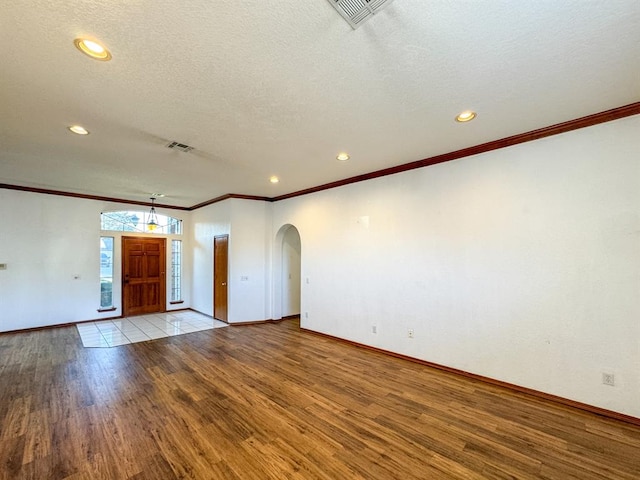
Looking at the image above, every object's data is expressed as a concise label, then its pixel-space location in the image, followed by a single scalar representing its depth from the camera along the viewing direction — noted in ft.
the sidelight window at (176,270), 25.41
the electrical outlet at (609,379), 8.61
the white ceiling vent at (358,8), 4.91
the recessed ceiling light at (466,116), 8.81
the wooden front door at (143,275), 22.90
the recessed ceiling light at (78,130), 9.62
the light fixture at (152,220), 22.93
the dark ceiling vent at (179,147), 11.14
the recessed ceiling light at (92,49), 5.80
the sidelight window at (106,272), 21.84
